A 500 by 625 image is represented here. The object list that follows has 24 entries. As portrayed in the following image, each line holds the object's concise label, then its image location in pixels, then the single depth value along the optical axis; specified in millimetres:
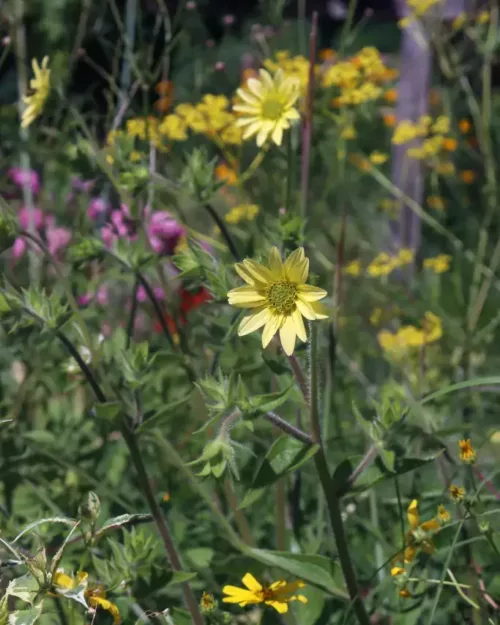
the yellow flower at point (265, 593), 1566
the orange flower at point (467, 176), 3360
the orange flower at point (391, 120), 2873
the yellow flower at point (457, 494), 1538
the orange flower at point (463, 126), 3027
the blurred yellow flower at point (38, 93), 1760
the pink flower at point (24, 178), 2310
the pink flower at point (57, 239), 2331
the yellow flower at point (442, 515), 1565
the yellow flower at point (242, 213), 2057
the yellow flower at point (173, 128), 2000
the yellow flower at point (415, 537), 1592
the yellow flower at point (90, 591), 1492
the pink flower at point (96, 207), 2386
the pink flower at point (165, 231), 2293
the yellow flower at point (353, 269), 2240
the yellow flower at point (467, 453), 1542
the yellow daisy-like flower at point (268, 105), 1703
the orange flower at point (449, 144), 2762
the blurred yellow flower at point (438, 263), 2419
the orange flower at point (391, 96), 2774
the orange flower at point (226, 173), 2159
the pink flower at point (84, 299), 1993
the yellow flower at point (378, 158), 2416
